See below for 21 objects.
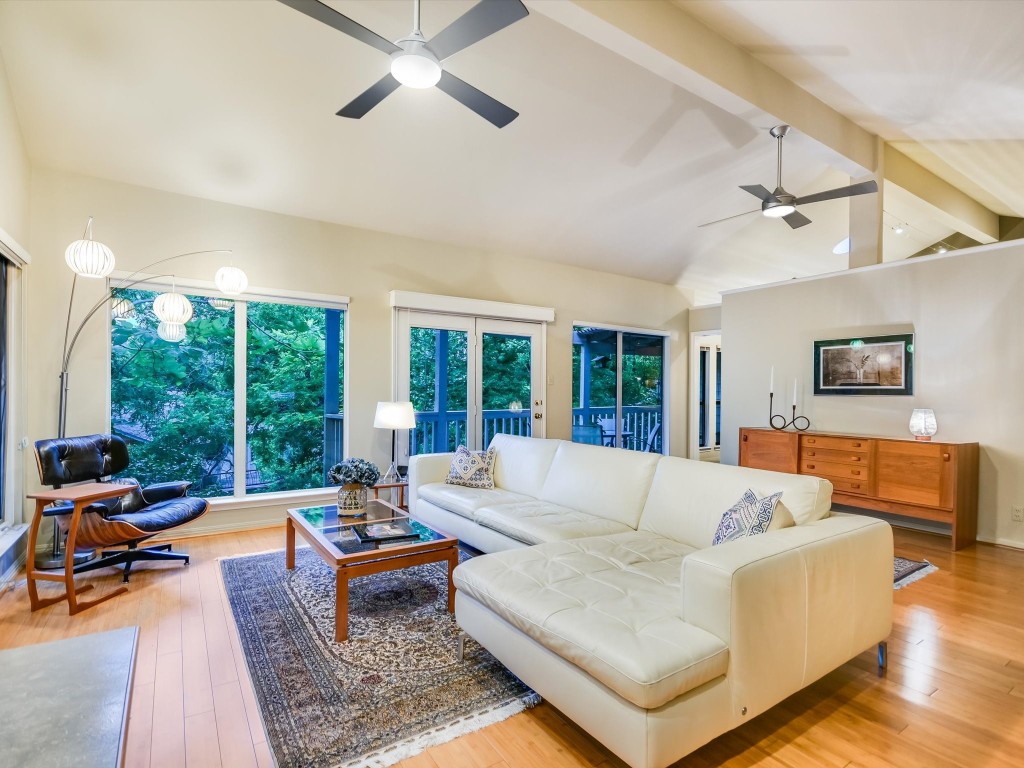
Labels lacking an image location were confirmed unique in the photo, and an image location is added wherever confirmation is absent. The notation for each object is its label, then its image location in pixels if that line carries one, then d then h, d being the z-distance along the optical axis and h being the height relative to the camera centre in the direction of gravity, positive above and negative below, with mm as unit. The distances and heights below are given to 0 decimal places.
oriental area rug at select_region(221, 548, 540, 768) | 1796 -1218
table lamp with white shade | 4512 -275
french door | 5352 +97
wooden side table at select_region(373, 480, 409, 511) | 4774 -1031
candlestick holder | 5398 -341
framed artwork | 4699 +236
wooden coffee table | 2459 -833
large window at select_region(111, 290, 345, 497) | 4141 -92
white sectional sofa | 1517 -777
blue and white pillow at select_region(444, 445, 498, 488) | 4059 -663
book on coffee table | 2762 -808
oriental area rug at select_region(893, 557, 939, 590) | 3317 -1223
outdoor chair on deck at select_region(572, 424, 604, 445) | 6812 -617
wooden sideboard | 3998 -706
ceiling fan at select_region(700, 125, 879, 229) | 3998 +1560
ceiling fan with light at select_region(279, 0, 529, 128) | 1945 +1417
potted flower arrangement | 3264 -614
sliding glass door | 6820 +0
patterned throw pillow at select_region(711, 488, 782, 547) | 2105 -542
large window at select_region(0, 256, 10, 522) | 3326 +17
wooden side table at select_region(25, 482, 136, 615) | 2768 -883
